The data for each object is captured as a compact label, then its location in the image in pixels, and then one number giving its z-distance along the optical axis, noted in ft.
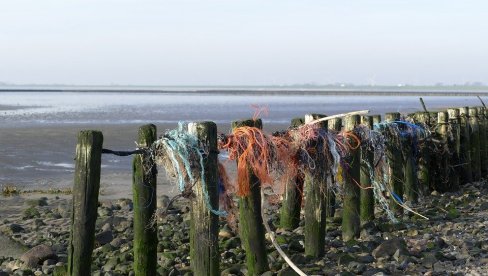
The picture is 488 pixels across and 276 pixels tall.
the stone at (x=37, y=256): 29.99
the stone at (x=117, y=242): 32.78
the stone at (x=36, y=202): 45.37
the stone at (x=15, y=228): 37.45
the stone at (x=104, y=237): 33.81
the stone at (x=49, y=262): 30.11
